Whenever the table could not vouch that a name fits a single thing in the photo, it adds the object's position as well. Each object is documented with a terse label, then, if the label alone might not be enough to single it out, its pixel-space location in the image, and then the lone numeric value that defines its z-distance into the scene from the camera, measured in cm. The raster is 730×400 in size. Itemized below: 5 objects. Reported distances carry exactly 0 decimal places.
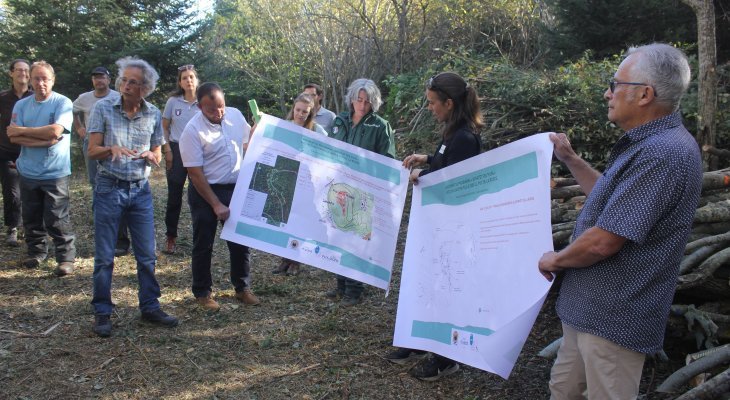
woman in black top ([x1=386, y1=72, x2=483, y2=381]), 356
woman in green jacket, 483
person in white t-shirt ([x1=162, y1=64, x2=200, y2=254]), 636
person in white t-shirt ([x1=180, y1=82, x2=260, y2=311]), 445
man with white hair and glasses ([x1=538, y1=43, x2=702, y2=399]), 201
